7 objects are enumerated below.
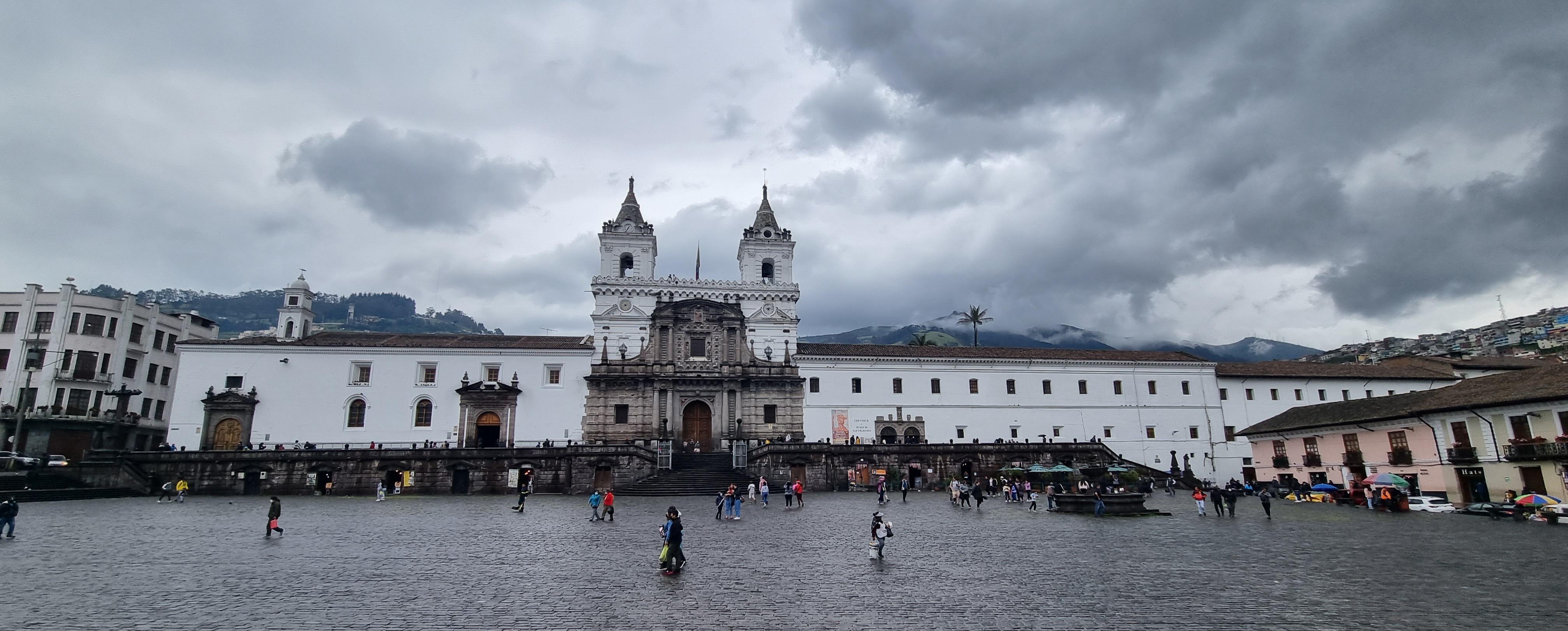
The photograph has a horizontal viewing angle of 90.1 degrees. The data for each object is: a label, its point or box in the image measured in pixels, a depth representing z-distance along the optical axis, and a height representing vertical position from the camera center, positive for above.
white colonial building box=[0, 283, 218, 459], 45.91 +7.32
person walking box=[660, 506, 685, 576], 13.89 -1.26
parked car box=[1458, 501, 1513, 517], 25.80 -1.73
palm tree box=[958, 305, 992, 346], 81.50 +15.76
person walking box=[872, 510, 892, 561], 15.57 -1.19
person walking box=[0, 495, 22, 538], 18.14 -0.45
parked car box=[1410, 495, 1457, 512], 29.39 -1.72
